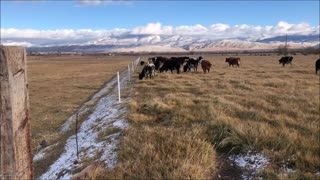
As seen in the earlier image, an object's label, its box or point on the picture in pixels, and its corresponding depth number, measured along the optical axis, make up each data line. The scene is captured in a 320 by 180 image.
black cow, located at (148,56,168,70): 21.65
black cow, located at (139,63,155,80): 17.00
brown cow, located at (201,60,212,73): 20.51
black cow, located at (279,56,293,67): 29.22
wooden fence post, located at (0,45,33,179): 2.20
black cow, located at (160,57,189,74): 20.03
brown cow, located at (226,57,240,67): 28.16
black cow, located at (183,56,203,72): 21.49
